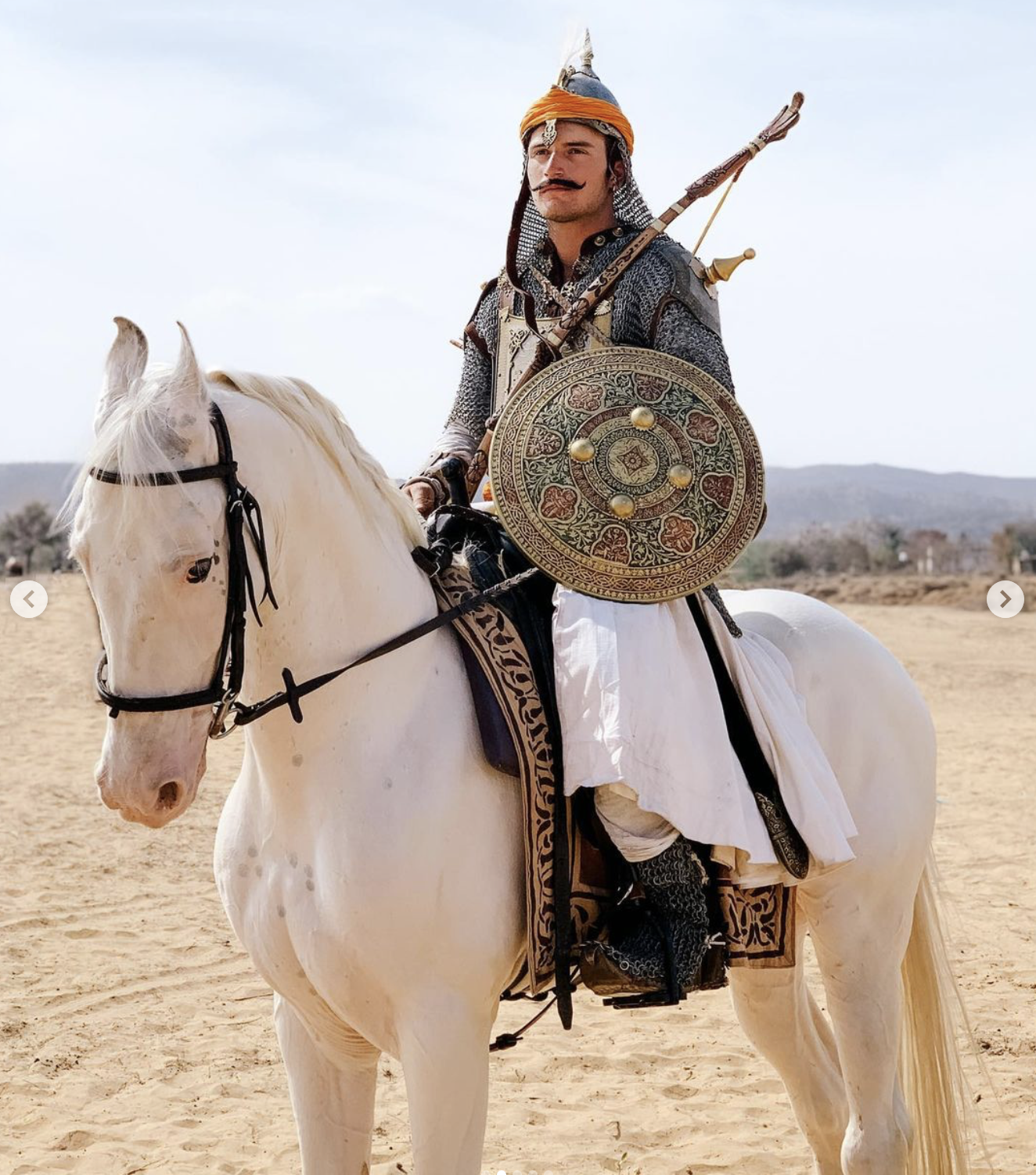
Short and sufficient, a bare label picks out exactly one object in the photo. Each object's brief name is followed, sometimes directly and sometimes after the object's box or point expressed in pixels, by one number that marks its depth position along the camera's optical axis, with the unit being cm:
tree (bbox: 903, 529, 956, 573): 4438
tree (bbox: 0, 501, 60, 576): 3975
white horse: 261
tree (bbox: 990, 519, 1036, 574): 4028
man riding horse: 312
